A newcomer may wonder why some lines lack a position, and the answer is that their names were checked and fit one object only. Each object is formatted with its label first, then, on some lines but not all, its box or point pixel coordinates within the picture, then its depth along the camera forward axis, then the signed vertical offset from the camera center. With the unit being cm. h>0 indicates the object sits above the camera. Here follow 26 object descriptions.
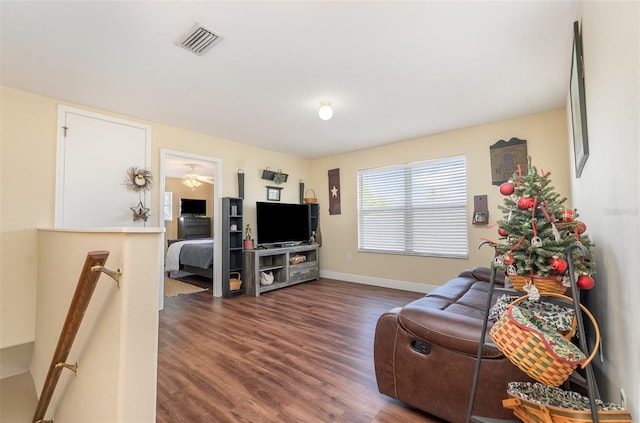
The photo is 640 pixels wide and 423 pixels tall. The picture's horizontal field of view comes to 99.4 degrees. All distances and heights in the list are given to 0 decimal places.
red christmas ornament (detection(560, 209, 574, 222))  110 -1
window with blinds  411 +16
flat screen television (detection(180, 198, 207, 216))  789 +46
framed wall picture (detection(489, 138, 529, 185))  357 +79
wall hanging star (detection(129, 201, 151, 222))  345 +15
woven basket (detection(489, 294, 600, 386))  87 -46
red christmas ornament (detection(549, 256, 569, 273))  100 -18
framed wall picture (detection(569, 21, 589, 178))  161 +72
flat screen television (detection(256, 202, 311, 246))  478 -4
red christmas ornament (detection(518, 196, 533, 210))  111 +6
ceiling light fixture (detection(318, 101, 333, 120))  296 +119
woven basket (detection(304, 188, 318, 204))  569 +47
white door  300 +67
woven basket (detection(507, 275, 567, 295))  105 -26
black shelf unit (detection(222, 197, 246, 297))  424 -35
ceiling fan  647 +109
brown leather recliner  132 -78
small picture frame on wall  514 +53
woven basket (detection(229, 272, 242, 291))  425 -98
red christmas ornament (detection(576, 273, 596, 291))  101 -25
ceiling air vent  191 +135
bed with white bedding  507 -71
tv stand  434 -80
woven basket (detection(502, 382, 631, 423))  85 -71
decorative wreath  345 +57
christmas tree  103 -7
